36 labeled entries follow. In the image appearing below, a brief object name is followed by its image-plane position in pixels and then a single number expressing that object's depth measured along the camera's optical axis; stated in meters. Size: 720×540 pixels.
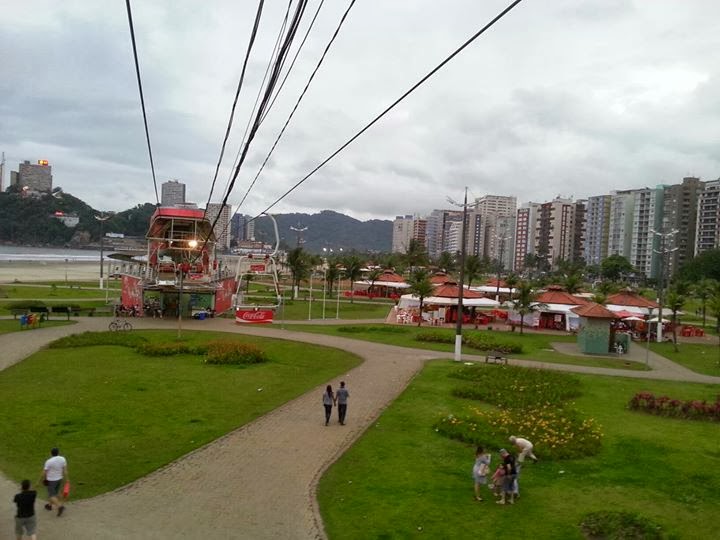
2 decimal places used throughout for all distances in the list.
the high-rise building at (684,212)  144.38
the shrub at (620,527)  9.65
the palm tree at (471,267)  64.12
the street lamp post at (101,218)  65.50
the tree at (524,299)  39.72
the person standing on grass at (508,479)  11.02
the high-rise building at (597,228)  166.62
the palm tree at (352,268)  63.28
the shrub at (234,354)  24.19
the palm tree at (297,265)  59.97
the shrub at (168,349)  25.64
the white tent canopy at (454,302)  45.47
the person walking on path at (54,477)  9.95
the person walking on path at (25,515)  8.50
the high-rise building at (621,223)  156.25
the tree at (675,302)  37.53
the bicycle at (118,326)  32.44
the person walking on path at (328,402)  15.80
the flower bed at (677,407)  17.73
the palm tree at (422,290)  42.59
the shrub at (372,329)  37.25
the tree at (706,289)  48.49
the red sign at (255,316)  35.78
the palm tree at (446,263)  112.26
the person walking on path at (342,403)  15.97
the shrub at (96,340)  27.14
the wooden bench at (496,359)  26.64
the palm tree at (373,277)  69.47
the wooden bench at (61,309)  37.31
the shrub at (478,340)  31.69
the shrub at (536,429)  14.02
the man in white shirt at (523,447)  13.00
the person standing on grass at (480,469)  11.18
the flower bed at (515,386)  18.77
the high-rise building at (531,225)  193.36
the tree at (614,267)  116.31
